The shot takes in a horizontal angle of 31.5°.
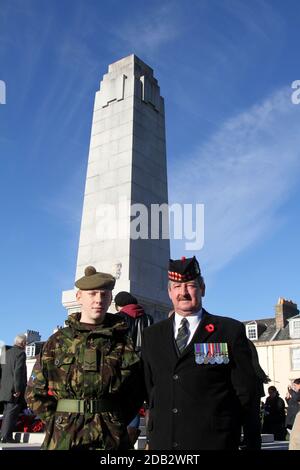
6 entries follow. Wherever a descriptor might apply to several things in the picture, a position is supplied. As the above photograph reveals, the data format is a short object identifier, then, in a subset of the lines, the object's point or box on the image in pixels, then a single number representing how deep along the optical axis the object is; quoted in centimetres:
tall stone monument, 1348
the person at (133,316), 698
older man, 352
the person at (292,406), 1297
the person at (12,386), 917
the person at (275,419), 1367
